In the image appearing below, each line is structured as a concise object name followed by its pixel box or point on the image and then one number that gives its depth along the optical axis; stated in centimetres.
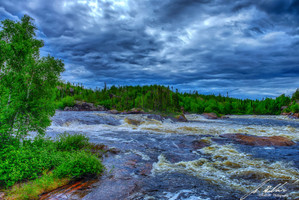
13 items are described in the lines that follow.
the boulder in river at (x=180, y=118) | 4469
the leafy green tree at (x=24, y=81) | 771
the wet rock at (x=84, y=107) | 8970
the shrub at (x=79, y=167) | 715
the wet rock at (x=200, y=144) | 1557
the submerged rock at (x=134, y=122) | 3171
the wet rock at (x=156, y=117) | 3906
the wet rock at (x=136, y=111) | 5957
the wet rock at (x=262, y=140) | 1670
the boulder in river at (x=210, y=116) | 6481
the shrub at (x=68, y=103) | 9225
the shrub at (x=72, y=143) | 1059
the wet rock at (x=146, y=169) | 866
